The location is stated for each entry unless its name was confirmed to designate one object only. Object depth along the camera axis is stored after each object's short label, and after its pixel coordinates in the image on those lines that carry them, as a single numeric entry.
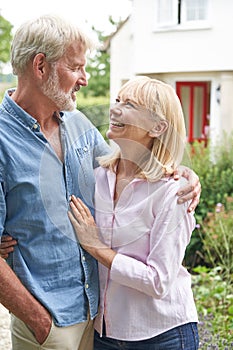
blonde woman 1.80
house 9.70
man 1.80
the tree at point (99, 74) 22.59
